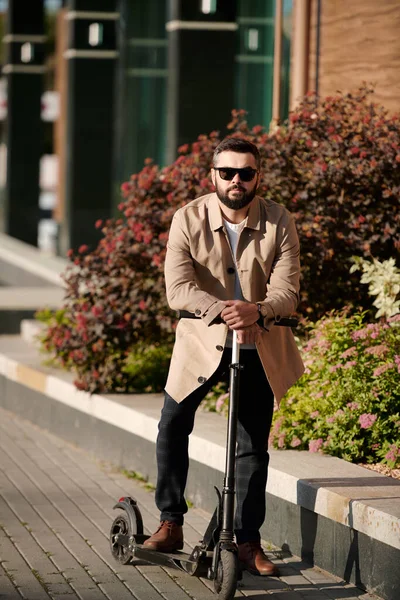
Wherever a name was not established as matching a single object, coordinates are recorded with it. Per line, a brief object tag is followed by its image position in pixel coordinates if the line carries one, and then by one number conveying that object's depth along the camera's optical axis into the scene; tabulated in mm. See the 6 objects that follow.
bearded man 9626
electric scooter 9394
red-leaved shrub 14634
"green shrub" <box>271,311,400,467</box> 11703
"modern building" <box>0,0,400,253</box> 18861
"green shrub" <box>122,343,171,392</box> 15966
